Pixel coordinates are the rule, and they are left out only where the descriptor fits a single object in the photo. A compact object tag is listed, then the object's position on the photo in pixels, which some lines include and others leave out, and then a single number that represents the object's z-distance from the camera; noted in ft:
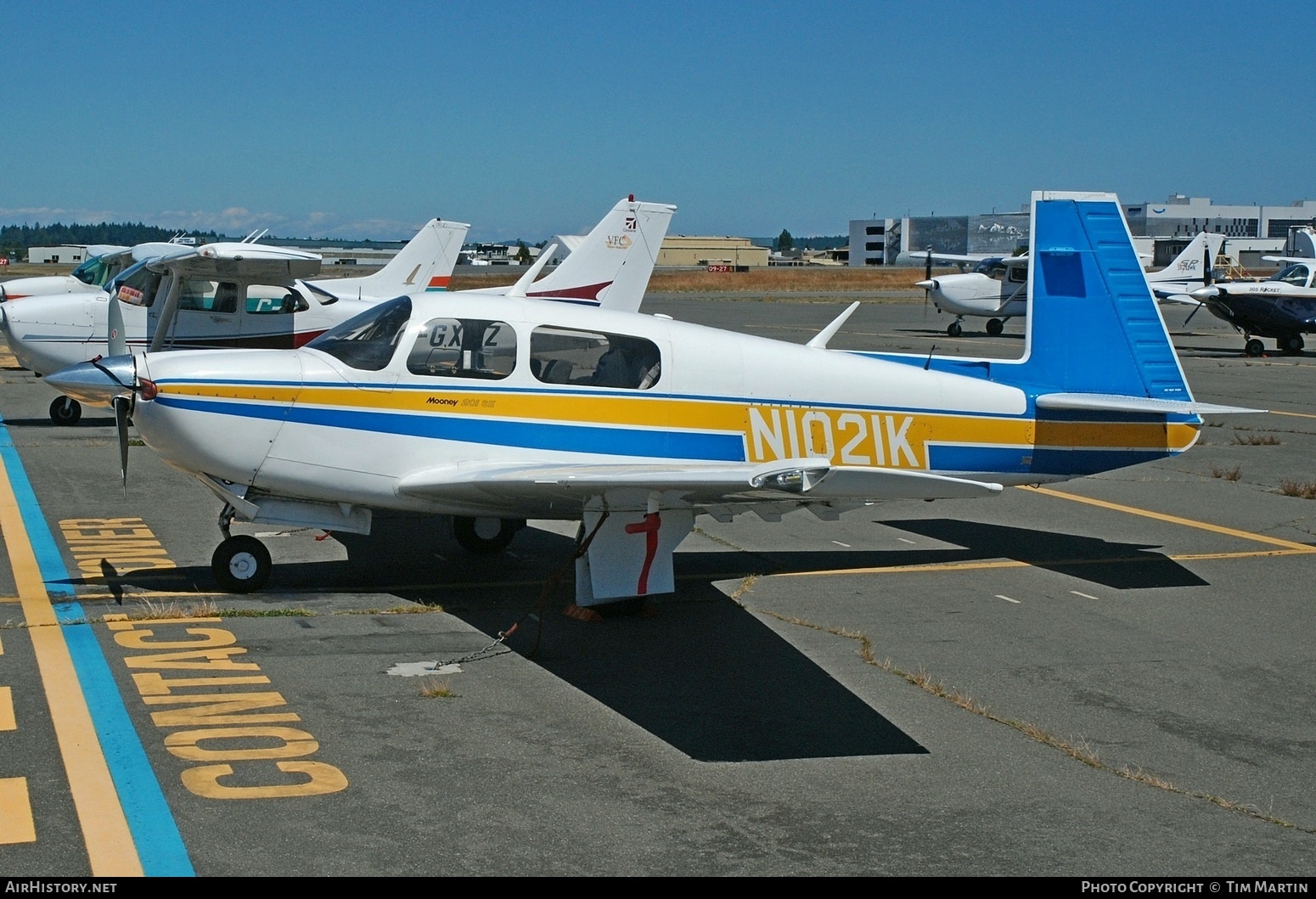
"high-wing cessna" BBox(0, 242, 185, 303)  66.74
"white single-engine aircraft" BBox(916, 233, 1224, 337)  130.00
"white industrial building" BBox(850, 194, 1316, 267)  492.95
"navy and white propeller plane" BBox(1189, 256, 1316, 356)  110.63
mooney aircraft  26.58
